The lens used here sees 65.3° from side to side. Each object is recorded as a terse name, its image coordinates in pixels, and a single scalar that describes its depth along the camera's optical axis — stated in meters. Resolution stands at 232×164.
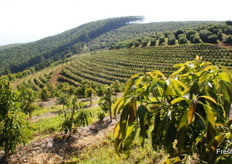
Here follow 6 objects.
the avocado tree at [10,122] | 5.98
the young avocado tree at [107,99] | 11.65
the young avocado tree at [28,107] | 15.57
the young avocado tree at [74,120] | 8.80
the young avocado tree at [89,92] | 23.89
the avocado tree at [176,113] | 1.35
